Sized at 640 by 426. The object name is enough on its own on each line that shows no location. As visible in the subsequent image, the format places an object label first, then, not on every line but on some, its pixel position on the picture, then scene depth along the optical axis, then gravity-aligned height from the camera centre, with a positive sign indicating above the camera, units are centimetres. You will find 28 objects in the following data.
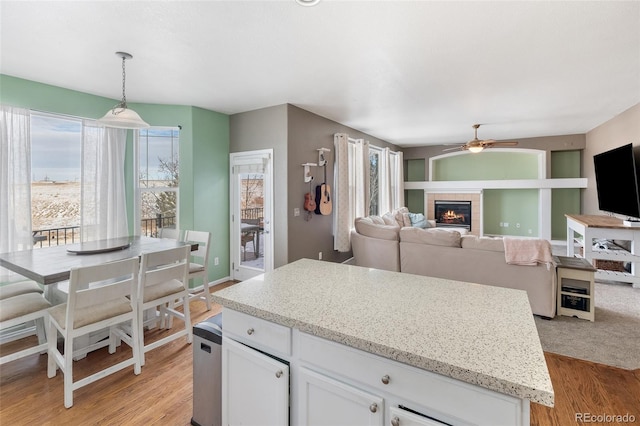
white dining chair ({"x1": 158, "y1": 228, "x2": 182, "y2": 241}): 381 -25
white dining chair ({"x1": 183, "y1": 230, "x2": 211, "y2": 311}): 339 -51
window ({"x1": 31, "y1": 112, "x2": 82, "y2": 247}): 335 +42
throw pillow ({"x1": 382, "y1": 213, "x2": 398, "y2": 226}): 574 -14
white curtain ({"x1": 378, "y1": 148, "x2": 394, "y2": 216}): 698 +70
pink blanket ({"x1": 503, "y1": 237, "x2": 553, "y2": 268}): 317 -43
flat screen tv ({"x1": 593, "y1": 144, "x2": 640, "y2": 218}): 373 +40
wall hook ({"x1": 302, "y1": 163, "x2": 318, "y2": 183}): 450 +62
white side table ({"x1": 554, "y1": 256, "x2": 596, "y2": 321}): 314 -83
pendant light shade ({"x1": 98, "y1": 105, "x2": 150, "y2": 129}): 255 +82
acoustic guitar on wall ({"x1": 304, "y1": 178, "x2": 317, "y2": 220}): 454 +15
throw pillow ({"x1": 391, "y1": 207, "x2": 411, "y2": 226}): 665 -7
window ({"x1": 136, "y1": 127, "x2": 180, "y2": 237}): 420 +49
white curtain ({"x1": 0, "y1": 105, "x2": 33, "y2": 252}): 302 +36
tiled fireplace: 777 +14
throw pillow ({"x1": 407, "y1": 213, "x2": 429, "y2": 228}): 696 -21
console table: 381 -47
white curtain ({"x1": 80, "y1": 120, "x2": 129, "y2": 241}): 368 +39
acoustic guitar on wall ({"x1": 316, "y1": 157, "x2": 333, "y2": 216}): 473 +21
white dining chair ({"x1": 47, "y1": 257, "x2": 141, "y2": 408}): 200 -71
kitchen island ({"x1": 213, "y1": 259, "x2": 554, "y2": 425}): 88 -47
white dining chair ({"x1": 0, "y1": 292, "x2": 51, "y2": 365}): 213 -70
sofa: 322 -60
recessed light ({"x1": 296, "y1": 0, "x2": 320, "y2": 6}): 190 +133
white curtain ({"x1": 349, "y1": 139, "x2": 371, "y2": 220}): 571 +70
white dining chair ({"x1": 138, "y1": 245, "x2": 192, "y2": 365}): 243 -64
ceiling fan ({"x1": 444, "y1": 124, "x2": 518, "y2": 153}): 500 +113
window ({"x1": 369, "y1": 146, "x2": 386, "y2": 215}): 692 +71
